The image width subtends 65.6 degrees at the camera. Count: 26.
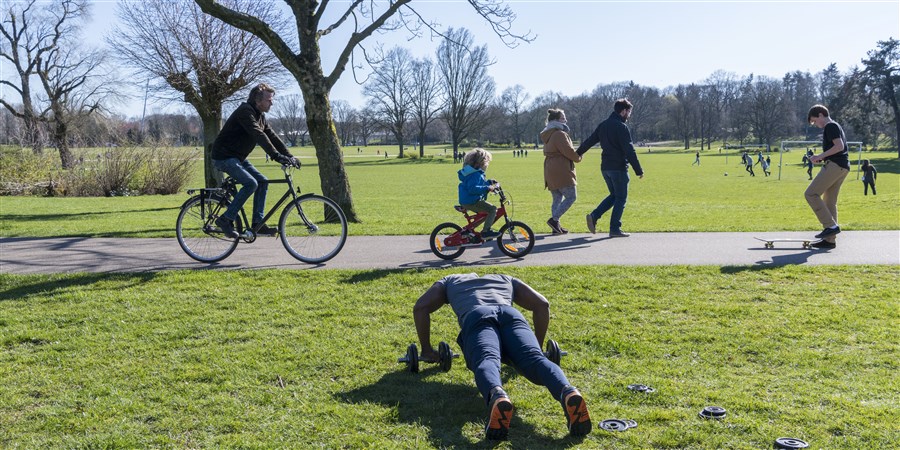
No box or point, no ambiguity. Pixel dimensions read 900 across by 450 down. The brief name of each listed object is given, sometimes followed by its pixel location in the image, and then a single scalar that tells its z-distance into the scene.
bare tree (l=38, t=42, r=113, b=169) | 47.12
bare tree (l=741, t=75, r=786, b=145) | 101.62
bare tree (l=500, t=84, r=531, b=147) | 127.94
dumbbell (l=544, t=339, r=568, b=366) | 4.52
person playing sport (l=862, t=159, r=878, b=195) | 25.55
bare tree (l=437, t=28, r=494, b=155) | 97.12
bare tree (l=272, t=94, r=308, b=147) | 121.73
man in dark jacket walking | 10.50
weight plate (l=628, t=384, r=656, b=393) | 4.28
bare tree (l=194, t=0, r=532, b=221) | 12.28
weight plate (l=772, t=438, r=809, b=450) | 3.45
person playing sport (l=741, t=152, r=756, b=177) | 44.31
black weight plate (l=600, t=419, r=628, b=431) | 3.66
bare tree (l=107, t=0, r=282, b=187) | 19.95
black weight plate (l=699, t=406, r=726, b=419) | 3.86
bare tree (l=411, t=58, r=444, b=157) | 96.56
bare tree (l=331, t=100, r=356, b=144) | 131.12
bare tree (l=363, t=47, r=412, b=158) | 92.31
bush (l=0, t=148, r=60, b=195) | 26.50
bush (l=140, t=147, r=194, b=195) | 26.62
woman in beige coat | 10.87
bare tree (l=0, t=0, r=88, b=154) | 48.00
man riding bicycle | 8.05
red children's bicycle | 8.68
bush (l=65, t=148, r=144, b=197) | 26.00
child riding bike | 8.46
